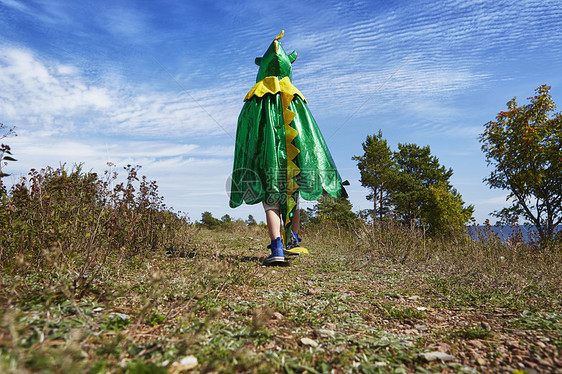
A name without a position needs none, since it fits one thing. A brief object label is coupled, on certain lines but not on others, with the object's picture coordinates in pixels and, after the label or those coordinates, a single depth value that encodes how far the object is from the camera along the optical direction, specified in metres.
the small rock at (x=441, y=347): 1.61
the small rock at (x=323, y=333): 1.73
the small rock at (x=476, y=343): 1.65
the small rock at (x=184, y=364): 1.23
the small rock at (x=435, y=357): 1.50
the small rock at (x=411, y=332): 1.87
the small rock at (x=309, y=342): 1.60
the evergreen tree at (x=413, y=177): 23.86
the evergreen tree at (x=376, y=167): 24.55
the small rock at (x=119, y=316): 1.63
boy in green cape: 3.98
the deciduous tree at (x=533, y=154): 10.35
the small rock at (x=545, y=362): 1.40
